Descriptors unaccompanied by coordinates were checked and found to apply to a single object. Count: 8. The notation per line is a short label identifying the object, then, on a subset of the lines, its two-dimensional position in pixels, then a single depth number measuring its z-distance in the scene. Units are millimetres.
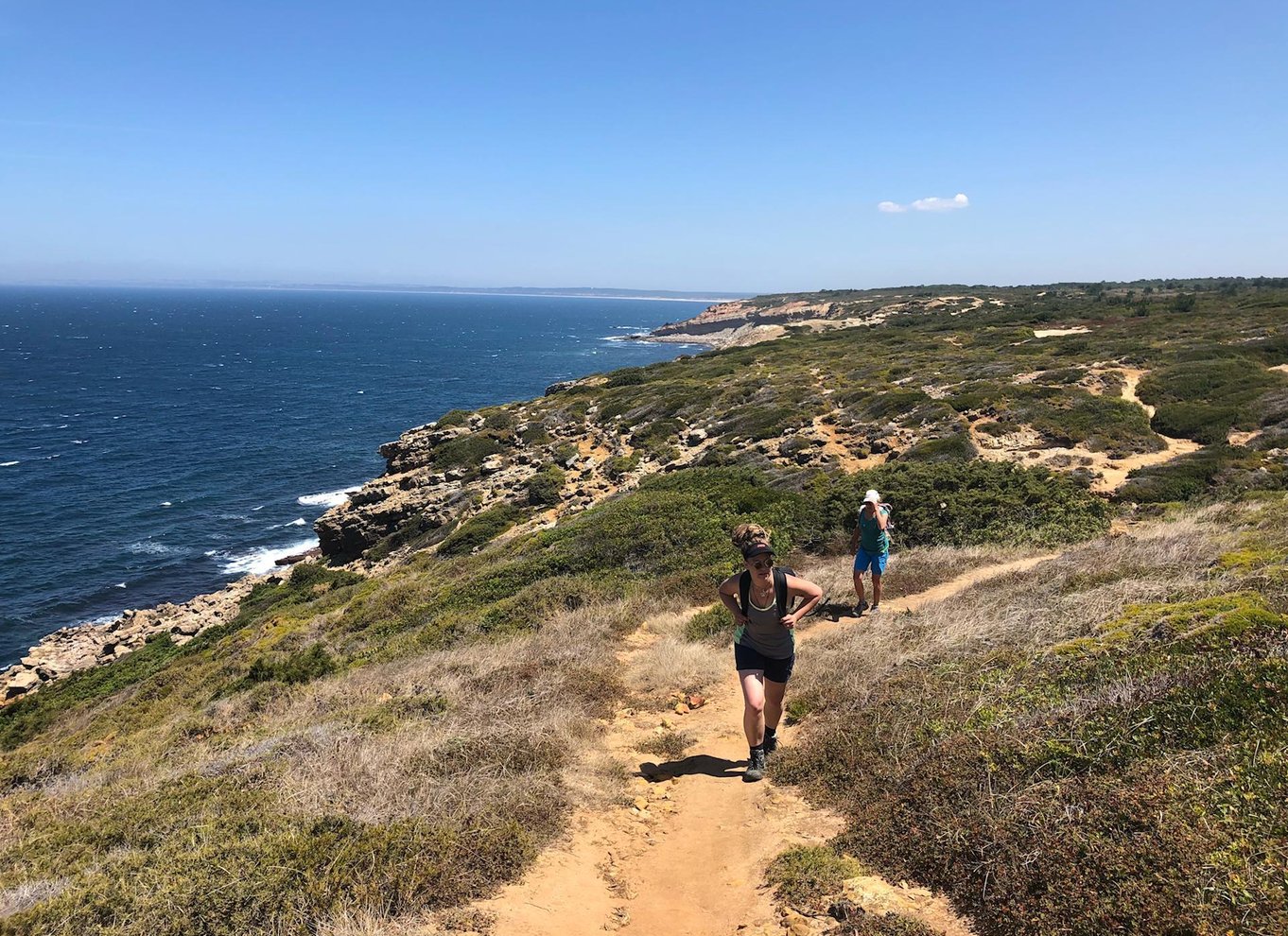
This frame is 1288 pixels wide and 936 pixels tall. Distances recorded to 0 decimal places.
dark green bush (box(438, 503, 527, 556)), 23234
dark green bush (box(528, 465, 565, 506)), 26406
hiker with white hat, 9766
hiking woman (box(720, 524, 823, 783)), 6074
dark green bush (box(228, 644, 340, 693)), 12352
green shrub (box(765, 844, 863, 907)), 4602
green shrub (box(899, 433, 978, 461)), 19953
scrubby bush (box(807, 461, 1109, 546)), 14055
